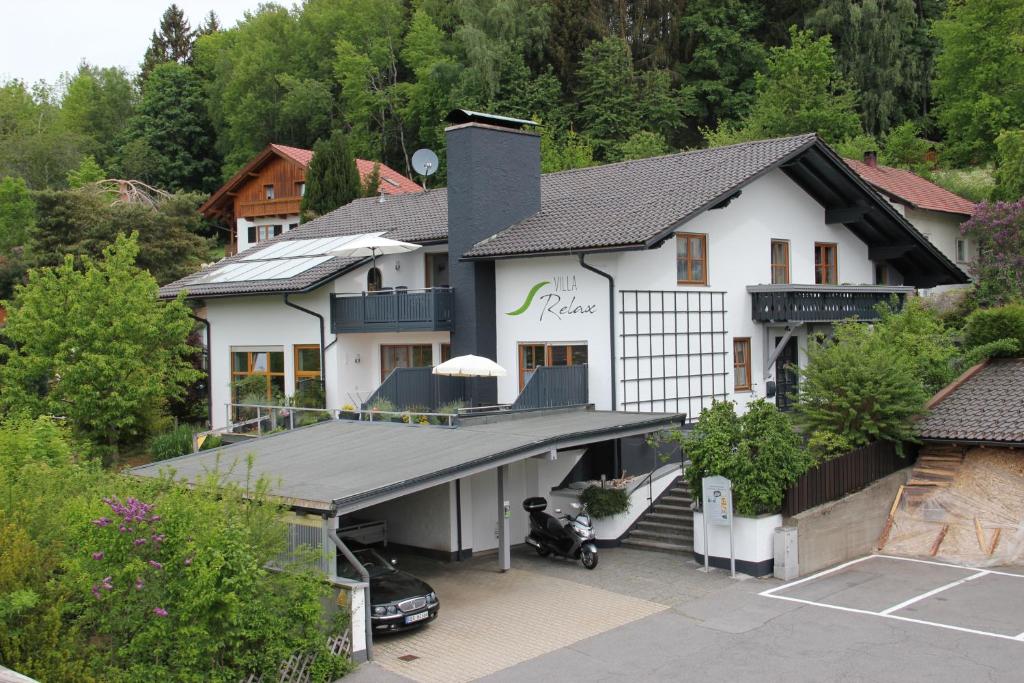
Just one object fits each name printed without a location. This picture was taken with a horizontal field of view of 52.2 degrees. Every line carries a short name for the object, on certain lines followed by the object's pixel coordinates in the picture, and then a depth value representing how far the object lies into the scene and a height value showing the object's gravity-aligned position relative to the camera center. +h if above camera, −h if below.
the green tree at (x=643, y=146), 46.81 +9.63
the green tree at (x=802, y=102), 45.88 +11.32
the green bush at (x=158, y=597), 12.03 -2.72
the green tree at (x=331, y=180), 43.03 +7.65
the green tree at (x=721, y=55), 55.03 +16.13
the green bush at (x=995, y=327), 21.11 +0.49
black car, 14.31 -3.30
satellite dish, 30.39 +5.86
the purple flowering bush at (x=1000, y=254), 31.92 +3.10
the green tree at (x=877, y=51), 51.31 +15.04
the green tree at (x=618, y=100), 51.84 +12.98
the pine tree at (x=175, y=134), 68.38 +15.72
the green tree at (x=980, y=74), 46.72 +12.80
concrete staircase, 19.02 -3.15
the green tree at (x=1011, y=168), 34.12 +6.06
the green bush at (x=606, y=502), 19.25 -2.64
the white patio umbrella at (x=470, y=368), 20.70 -0.11
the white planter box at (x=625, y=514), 19.38 -2.79
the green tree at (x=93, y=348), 24.70 +0.52
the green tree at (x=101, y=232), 38.78 +5.17
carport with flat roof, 14.23 -1.62
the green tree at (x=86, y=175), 53.22 +10.35
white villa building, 19.09 +1.13
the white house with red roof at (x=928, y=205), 37.12 +5.30
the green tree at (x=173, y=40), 85.62 +26.96
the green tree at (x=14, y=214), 48.12 +7.25
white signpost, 17.02 -2.40
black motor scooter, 18.06 -3.09
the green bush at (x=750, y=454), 16.98 -1.62
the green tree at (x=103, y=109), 77.56 +19.99
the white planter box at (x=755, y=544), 17.00 -3.08
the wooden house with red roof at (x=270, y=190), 52.09 +9.00
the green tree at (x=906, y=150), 48.31 +9.46
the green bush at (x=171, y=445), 25.86 -1.92
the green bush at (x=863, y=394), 18.80 -0.74
